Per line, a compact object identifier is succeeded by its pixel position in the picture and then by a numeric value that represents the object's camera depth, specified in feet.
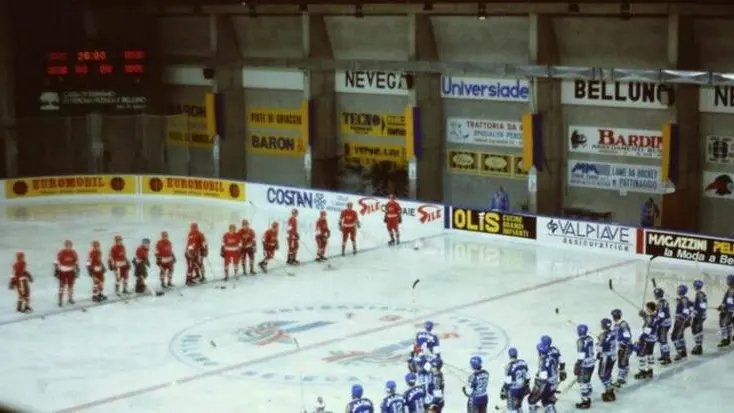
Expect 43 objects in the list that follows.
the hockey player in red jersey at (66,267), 86.12
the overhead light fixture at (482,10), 123.24
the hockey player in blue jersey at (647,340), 64.64
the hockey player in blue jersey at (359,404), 48.38
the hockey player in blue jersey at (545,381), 55.67
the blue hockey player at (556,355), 55.16
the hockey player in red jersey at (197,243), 92.99
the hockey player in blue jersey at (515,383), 54.80
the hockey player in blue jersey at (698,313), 69.77
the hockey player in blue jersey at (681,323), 68.64
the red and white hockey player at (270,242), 97.45
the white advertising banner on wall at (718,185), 115.03
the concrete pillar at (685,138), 112.16
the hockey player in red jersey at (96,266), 87.04
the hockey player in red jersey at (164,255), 91.45
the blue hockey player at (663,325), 66.59
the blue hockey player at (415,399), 50.83
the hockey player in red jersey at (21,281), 83.97
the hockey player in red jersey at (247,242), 95.14
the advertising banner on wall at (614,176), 121.49
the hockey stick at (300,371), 61.50
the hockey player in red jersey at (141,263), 89.10
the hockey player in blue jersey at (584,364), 58.59
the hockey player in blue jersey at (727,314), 71.82
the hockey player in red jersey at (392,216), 108.47
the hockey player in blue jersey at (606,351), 61.21
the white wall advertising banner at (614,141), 120.88
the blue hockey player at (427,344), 57.93
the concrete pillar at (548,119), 124.06
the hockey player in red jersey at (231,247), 93.91
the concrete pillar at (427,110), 134.62
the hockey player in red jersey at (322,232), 101.09
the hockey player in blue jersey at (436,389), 54.75
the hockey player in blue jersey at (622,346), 61.72
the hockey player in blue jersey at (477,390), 54.13
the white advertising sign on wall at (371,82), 140.97
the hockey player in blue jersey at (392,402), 49.21
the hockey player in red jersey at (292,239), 99.50
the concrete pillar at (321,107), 144.77
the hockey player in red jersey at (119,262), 89.51
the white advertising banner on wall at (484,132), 132.46
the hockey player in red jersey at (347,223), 104.68
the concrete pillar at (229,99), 154.10
